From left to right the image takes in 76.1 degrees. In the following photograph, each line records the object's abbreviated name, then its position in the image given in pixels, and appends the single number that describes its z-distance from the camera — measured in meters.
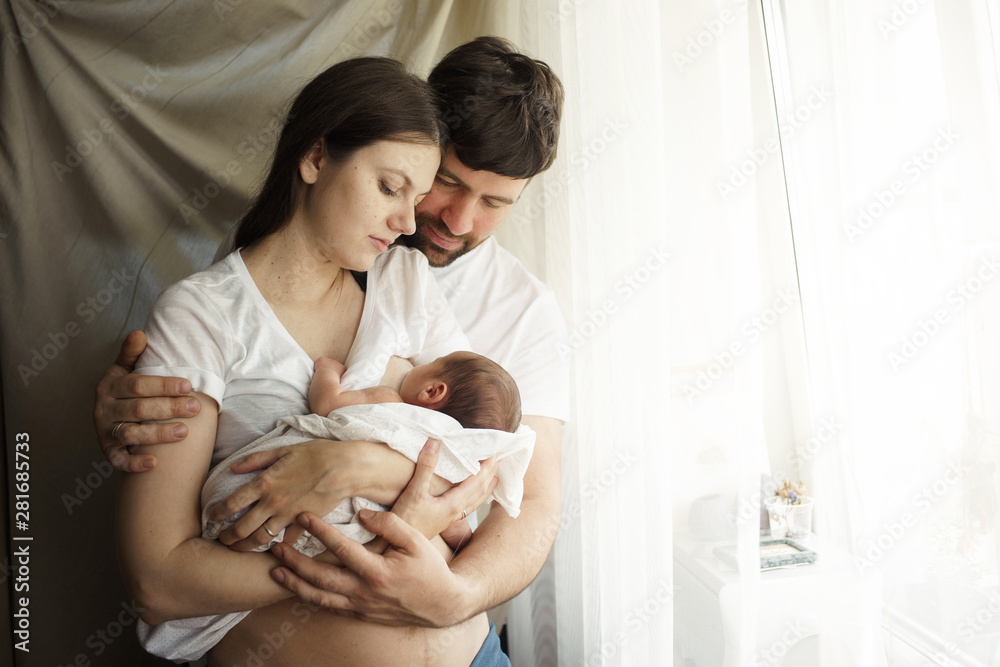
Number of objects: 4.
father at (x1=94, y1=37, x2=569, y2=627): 1.12
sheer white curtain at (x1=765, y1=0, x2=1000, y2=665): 1.01
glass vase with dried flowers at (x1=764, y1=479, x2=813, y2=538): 1.65
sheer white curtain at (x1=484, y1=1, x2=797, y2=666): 1.46
